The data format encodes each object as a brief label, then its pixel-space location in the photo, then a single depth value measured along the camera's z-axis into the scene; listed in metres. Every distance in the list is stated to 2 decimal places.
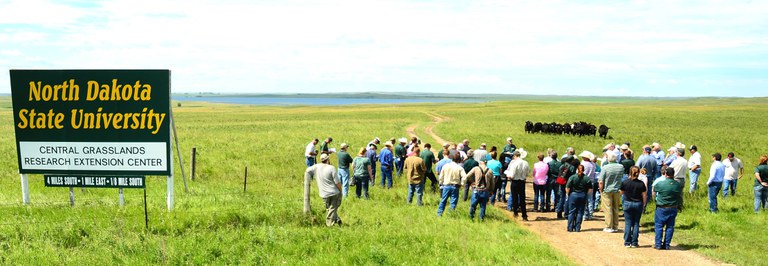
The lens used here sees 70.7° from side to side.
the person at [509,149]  16.61
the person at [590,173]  13.06
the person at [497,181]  13.65
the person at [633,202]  10.35
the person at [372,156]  16.88
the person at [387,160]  16.33
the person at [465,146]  17.41
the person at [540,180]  13.36
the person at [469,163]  13.66
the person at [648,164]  14.50
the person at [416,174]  13.53
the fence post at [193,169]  18.42
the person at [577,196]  11.64
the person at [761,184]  13.10
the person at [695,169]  14.89
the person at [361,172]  14.44
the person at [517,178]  12.66
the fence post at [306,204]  11.27
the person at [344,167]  14.55
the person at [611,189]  11.60
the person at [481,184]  11.98
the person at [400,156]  18.34
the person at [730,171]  14.77
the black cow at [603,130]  37.69
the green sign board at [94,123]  12.47
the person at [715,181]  13.46
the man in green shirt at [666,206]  10.18
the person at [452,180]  12.27
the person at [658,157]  15.92
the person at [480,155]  15.71
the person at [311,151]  18.36
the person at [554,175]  13.62
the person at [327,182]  10.66
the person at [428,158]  15.65
